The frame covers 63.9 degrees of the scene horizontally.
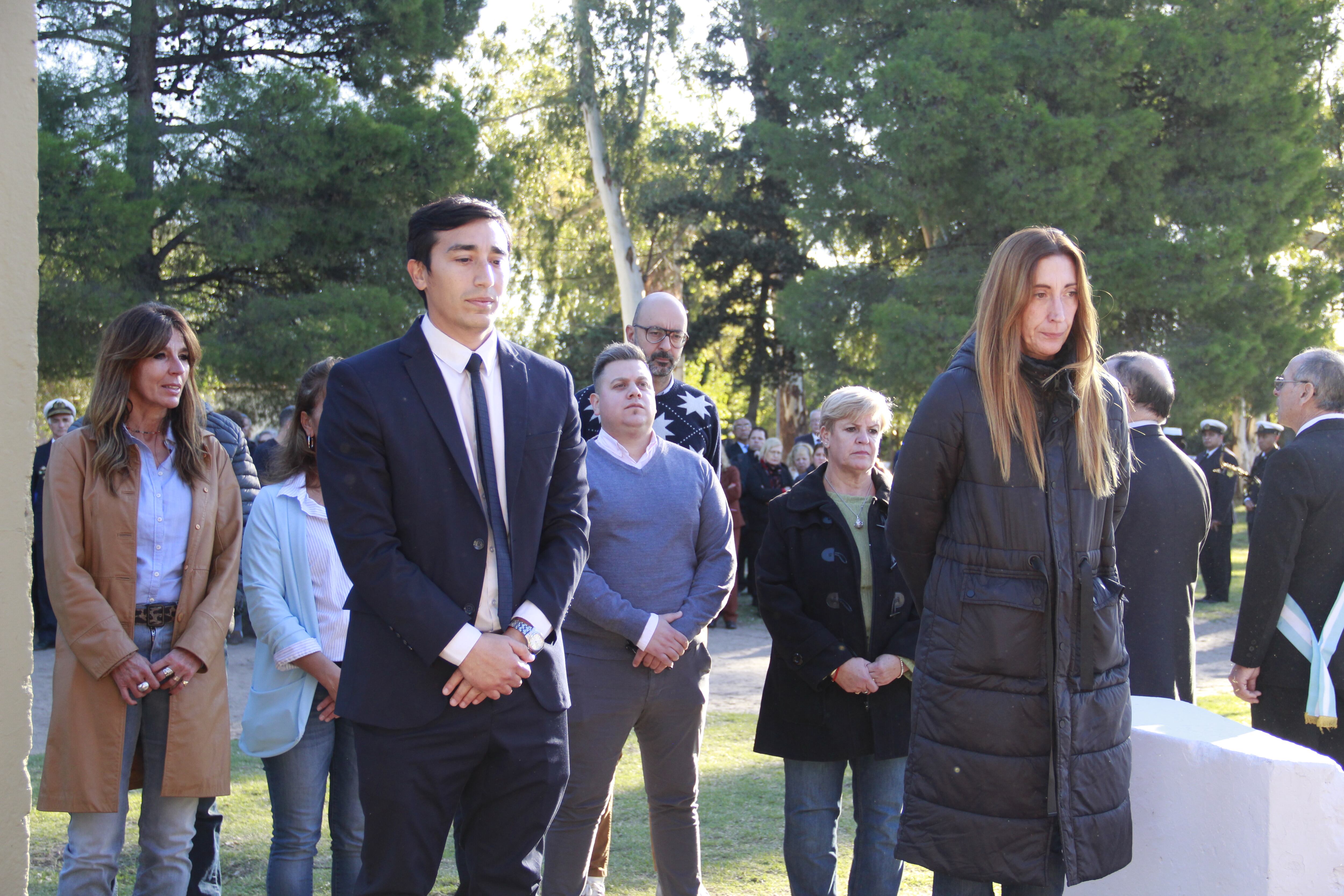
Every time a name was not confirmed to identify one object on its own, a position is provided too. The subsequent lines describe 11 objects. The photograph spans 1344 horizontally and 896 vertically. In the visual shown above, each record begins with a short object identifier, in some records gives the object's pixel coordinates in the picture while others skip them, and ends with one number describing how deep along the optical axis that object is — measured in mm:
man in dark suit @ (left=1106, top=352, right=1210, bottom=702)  4285
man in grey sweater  3785
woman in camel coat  3346
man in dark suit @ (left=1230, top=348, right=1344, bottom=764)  4219
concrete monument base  3018
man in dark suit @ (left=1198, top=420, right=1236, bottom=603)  14172
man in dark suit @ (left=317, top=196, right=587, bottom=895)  2479
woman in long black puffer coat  2768
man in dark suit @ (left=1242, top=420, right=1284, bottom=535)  13969
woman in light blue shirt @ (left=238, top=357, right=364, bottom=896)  3654
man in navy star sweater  4617
